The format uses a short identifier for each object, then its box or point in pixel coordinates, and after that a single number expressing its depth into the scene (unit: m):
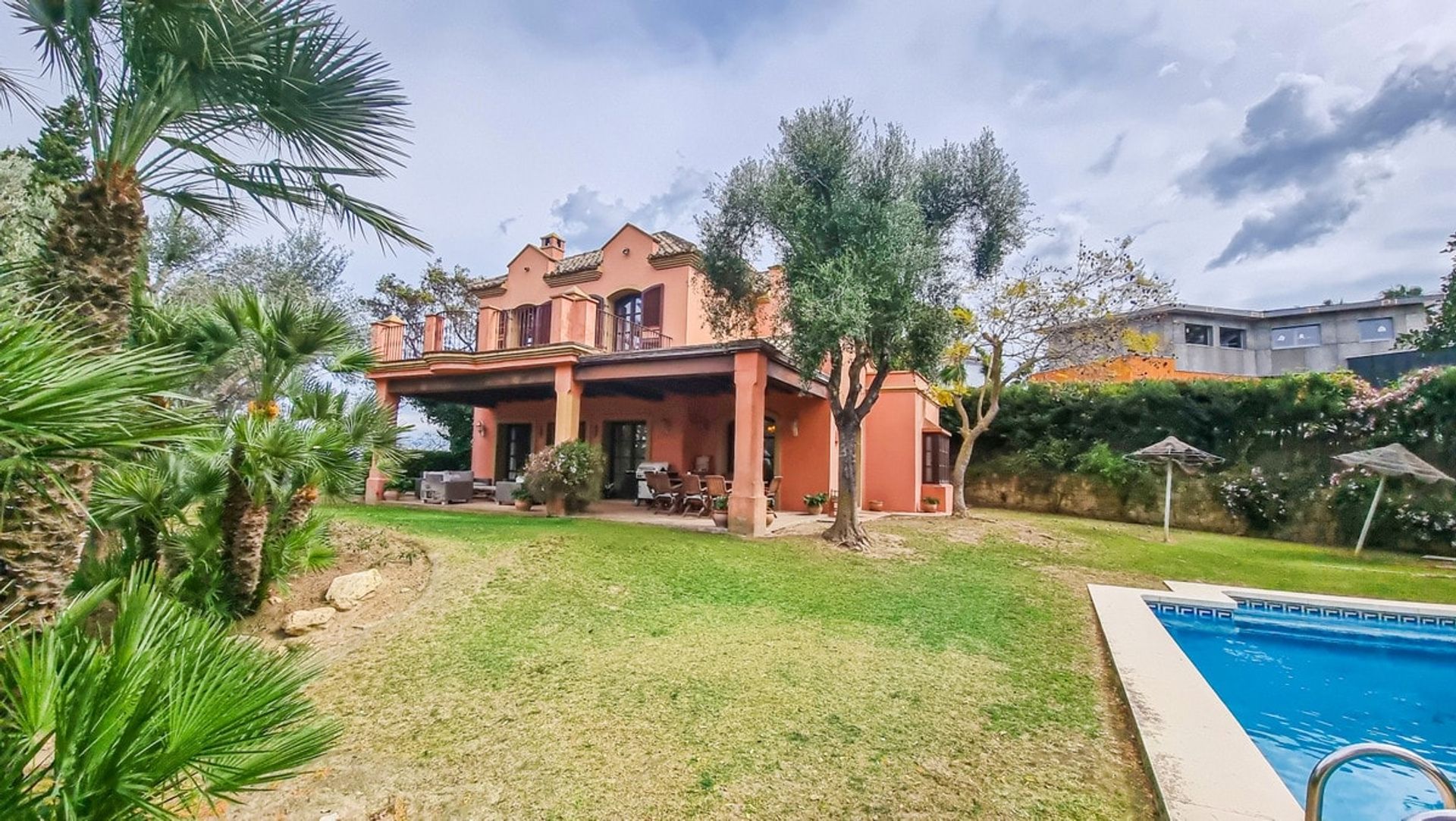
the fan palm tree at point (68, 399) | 1.29
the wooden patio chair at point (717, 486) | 12.39
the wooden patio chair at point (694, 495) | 13.33
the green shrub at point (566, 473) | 12.14
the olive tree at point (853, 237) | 9.34
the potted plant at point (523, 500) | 13.30
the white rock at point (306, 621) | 6.23
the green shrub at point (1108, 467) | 16.56
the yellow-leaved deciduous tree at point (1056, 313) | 14.09
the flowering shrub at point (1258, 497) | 14.73
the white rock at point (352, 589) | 6.75
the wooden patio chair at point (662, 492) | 13.73
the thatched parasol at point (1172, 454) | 13.69
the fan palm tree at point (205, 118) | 3.56
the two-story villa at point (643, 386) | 12.33
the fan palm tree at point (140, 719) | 1.45
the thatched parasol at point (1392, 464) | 12.06
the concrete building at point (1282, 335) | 24.05
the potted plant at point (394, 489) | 16.53
